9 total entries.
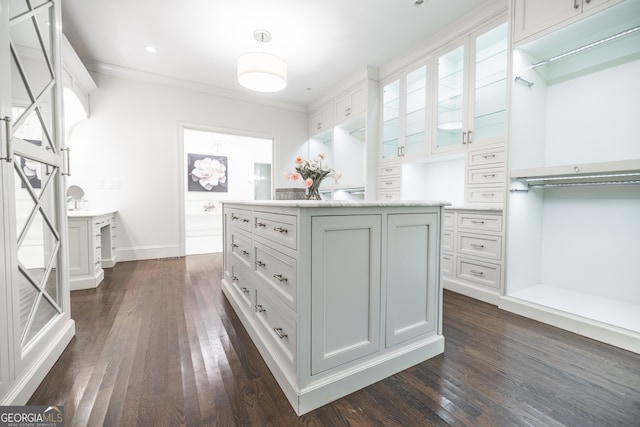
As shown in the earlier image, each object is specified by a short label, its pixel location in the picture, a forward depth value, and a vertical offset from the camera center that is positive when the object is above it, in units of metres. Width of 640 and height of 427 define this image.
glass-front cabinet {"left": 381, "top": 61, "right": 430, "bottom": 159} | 3.14 +1.18
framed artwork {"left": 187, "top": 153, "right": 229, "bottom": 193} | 6.84 +0.83
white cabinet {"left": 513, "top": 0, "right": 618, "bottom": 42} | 1.77 +1.40
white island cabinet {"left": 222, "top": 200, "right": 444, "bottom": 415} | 1.12 -0.44
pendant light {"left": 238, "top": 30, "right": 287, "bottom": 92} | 2.59 +1.35
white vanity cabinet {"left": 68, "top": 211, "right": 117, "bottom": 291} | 2.58 -0.48
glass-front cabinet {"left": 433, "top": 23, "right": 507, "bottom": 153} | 2.45 +1.14
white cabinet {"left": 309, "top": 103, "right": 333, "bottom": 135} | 4.62 +1.59
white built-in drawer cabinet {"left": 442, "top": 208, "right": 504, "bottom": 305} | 2.29 -0.46
